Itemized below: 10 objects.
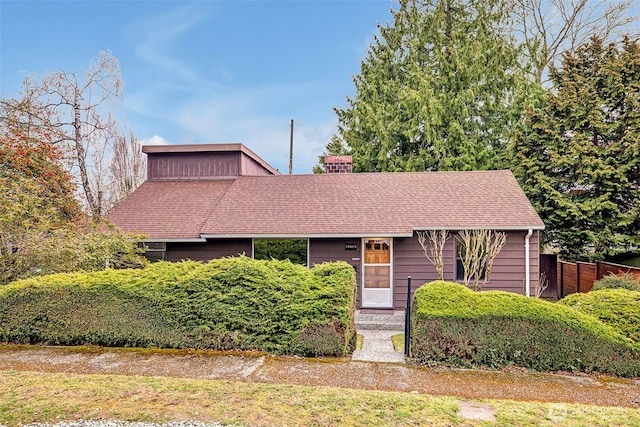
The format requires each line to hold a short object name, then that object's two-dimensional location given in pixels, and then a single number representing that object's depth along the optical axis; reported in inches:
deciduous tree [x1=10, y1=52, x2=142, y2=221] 600.1
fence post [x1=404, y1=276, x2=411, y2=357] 273.4
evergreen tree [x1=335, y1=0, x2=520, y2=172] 700.0
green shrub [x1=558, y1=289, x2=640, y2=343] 243.0
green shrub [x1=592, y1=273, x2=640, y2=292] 377.4
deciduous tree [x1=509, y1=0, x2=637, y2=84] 733.9
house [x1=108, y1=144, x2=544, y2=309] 406.3
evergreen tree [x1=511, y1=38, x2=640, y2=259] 533.0
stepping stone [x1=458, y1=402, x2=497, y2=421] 166.2
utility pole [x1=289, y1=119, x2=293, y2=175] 987.3
